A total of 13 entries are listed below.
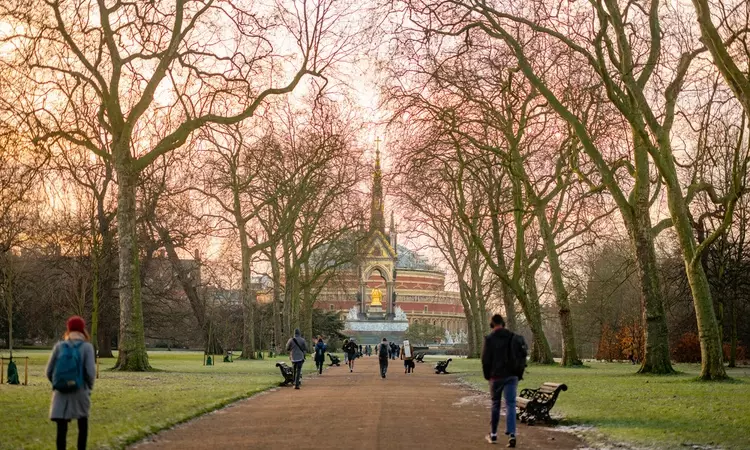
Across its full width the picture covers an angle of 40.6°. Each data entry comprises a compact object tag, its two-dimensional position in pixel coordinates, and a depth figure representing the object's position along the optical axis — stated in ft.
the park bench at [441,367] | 144.25
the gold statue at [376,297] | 522.47
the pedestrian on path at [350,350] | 156.85
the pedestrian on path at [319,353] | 136.36
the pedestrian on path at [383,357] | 125.18
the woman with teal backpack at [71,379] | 36.37
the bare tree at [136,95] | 105.91
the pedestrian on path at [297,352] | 94.94
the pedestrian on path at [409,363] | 149.28
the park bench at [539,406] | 57.36
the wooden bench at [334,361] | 189.79
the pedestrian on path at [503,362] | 47.93
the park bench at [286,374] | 103.86
